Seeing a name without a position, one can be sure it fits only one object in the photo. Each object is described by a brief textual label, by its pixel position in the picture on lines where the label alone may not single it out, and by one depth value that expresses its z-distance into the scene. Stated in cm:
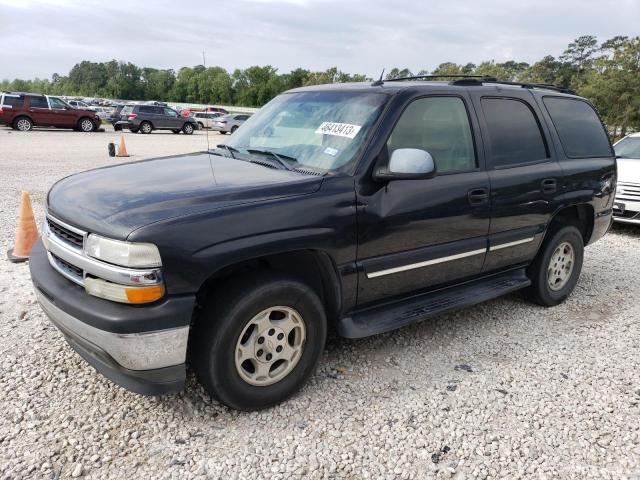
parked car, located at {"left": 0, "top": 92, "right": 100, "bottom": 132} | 2314
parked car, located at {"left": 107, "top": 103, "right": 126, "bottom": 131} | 2795
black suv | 249
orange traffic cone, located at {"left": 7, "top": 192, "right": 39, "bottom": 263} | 525
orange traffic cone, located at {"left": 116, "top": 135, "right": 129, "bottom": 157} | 1563
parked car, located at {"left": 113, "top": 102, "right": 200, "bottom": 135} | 2731
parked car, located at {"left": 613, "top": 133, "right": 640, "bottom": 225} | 775
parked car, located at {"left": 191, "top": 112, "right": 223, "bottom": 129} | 3396
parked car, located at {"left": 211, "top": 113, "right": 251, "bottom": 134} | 3127
